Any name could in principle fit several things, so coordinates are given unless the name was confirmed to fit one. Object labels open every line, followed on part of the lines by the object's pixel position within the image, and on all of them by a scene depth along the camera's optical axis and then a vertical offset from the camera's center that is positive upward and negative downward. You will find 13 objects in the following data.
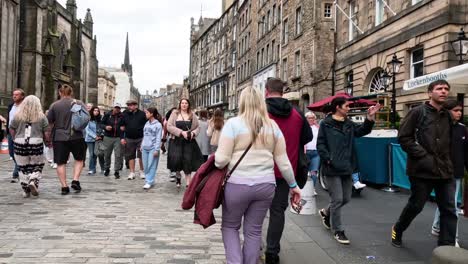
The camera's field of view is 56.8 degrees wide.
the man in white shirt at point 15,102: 8.13 +0.42
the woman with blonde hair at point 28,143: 7.82 -0.34
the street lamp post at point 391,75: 13.92 +2.19
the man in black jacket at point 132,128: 10.65 -0.02
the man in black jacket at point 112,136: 11.36 -0.26
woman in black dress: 8.91 -0.34
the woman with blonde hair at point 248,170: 3.32 -0.31
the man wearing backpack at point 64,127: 8.17 -0.03
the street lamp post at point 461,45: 11.46 +2.42
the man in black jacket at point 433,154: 4.50 -0.20
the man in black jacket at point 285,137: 4.19 -0.07
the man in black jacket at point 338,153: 5.18 -0.25
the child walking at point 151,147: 9.34 -0.43
